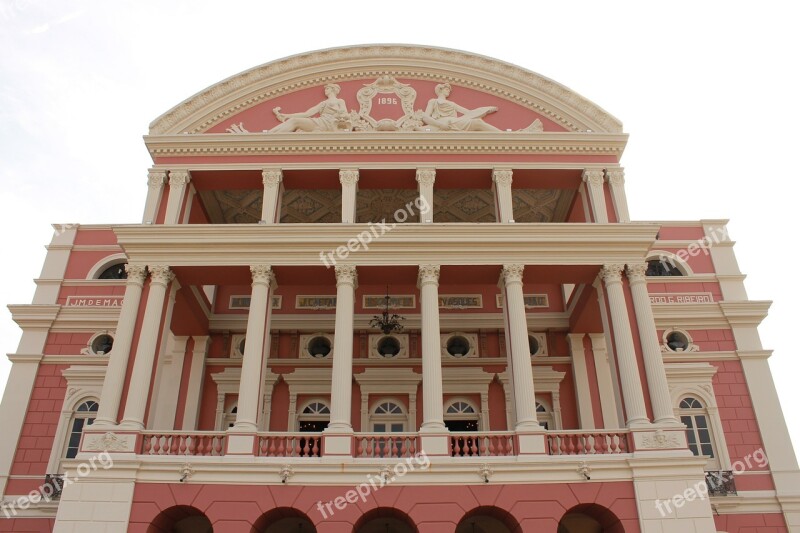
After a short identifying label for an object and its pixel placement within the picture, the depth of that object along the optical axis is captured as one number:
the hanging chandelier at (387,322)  20.56
